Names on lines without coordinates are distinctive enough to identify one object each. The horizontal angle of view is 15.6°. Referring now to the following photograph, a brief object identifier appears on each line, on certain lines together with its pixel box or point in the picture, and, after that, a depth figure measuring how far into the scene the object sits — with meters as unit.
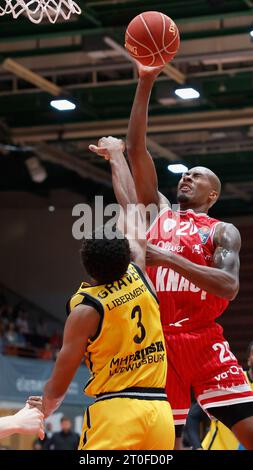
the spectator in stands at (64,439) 15.76
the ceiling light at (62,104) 16.59
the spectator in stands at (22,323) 22.14
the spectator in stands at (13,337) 20.35
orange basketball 5.82
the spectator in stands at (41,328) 23.33
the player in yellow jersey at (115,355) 4.29
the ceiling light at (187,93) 15.89
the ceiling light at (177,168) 20.81
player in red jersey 5.68
